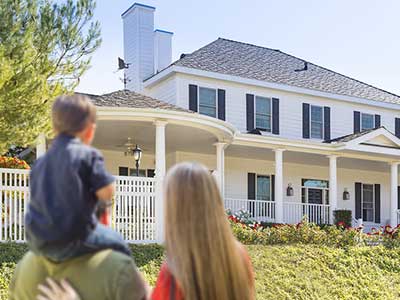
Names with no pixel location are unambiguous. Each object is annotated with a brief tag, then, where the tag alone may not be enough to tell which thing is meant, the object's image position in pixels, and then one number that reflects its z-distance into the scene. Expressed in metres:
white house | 15.98
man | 1.90
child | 1.85
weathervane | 19.61
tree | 7.91
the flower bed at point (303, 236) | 11.98
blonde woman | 2.03
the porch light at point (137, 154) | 12.64
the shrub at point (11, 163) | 10.63
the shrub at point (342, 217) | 16.23
